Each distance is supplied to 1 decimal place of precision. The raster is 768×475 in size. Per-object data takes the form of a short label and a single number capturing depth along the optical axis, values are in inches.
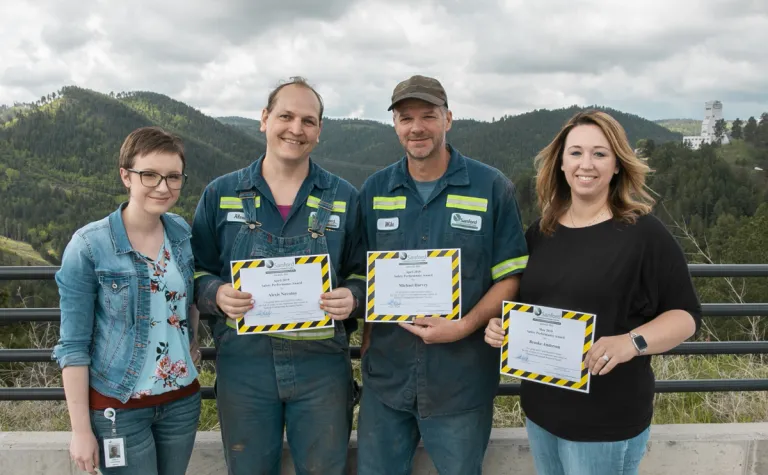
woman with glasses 94.2
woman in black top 94.6
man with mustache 110.9
